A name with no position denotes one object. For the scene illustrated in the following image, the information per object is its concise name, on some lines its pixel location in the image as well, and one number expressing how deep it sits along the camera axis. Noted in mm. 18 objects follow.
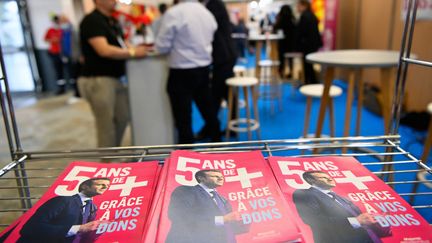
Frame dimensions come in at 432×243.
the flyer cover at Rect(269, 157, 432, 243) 515
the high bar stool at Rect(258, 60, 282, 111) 4538
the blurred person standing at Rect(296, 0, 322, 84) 5336
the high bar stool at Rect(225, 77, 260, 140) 3100
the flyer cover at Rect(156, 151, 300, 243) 501
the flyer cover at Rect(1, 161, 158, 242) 527
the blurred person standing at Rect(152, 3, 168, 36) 4582
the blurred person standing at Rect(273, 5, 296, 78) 5906
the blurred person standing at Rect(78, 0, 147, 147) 2342
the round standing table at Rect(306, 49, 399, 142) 1891
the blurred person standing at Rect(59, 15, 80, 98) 5554
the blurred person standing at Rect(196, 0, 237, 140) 3012
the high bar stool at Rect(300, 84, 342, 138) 2604
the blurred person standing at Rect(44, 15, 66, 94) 5656
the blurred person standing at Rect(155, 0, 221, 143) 2449
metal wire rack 764
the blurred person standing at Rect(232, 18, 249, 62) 9617
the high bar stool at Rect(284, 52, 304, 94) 5697
